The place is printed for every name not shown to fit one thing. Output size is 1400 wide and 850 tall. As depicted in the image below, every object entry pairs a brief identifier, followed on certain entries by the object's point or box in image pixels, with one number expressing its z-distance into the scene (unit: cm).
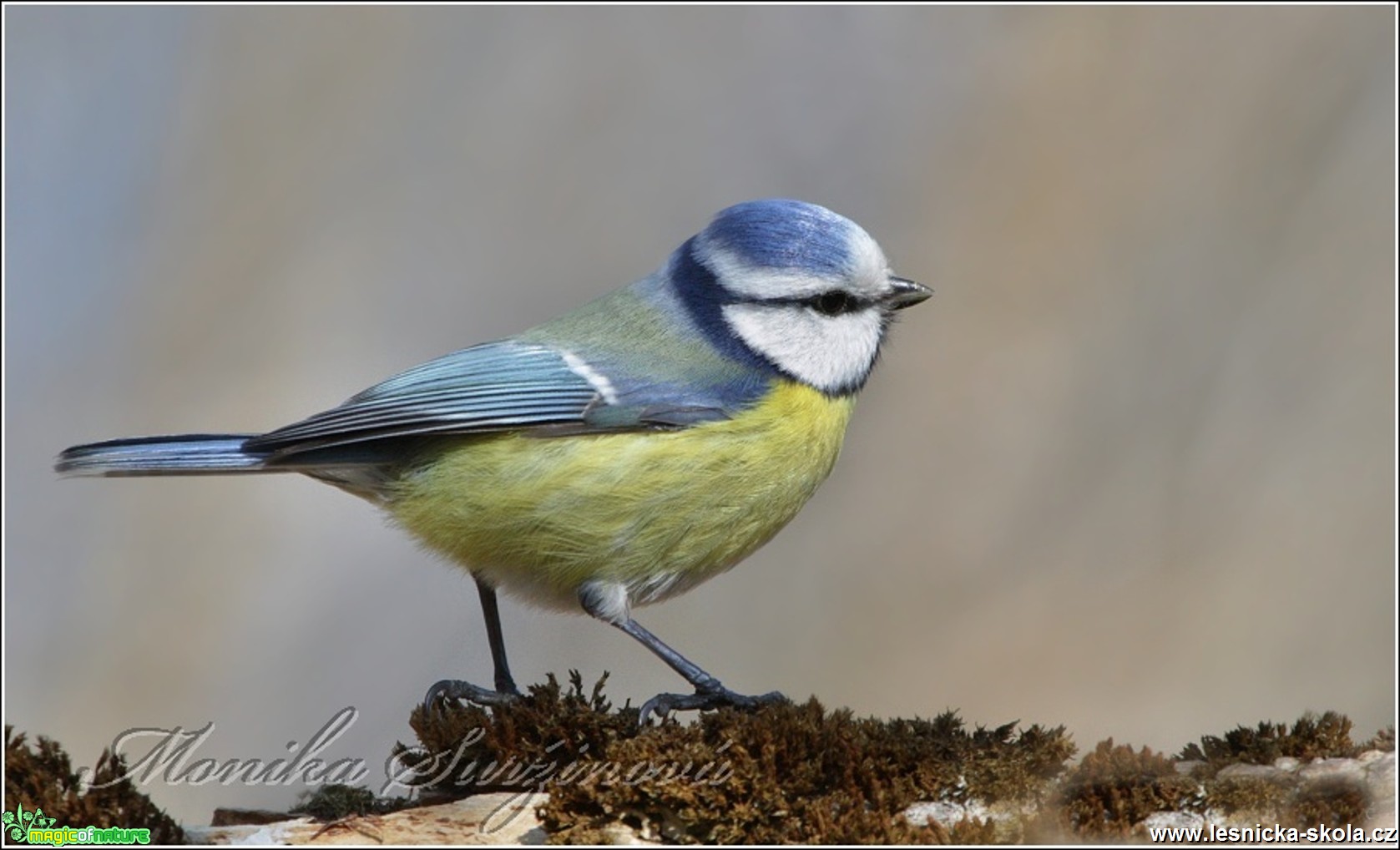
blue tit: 561
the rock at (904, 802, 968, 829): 451
